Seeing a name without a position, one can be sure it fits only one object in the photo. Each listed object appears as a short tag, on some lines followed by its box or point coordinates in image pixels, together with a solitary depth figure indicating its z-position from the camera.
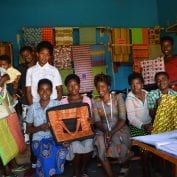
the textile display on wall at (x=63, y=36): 6.19
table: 1.68
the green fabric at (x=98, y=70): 6.31
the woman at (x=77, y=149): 3.74
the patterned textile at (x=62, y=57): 6.09
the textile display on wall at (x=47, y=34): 6.13
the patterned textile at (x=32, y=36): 6.07
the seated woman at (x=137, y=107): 3.97
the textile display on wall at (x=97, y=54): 6.33
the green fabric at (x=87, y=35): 6.34
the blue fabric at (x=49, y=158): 3.56
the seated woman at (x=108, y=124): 3.70
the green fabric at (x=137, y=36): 6.51
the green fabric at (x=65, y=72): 6.15
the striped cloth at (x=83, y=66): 6.17
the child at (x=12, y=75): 4.67
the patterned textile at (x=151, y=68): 4.64
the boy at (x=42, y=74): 4.13
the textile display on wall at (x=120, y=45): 6.46
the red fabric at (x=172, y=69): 4.38
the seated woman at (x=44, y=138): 3.57
